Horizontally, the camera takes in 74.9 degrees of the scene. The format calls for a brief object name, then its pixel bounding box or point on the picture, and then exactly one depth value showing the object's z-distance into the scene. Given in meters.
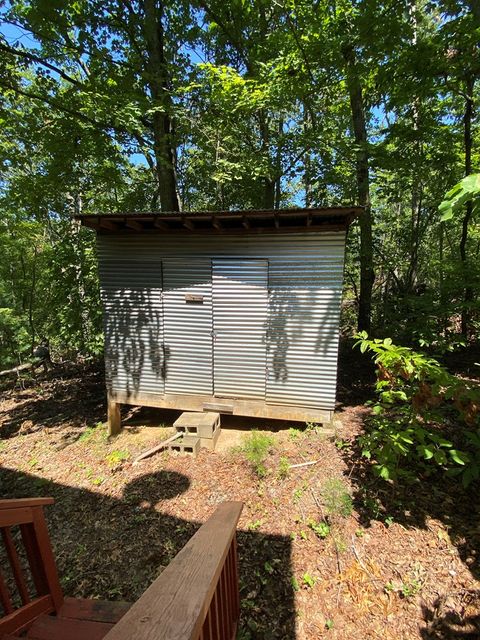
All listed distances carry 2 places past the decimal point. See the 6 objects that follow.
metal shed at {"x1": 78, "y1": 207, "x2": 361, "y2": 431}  4.60
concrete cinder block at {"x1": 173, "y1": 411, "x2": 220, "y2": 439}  4.88
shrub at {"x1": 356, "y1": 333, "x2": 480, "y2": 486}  2.60
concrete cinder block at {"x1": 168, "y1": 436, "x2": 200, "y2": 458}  4.76
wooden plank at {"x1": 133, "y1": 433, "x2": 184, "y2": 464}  4.90
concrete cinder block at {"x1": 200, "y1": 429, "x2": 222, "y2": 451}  4.89
